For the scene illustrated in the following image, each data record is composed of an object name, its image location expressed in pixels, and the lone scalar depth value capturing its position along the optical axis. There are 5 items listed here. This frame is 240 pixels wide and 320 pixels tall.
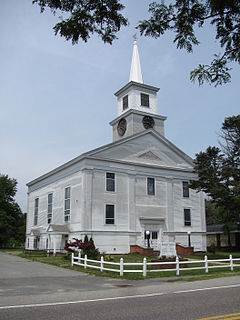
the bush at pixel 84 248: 24.75
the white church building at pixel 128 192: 34.03
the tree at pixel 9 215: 53.11
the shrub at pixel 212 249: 35.69
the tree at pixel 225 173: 29.12
